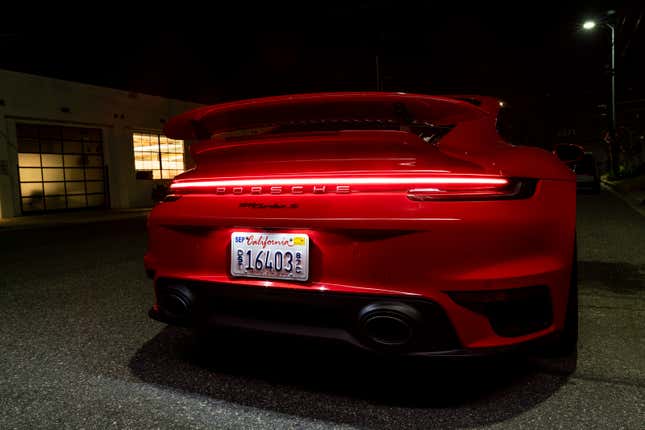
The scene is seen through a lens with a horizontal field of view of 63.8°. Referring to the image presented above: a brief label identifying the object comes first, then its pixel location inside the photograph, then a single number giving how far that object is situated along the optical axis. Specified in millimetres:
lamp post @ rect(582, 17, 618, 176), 25078
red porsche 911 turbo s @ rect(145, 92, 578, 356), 1959
